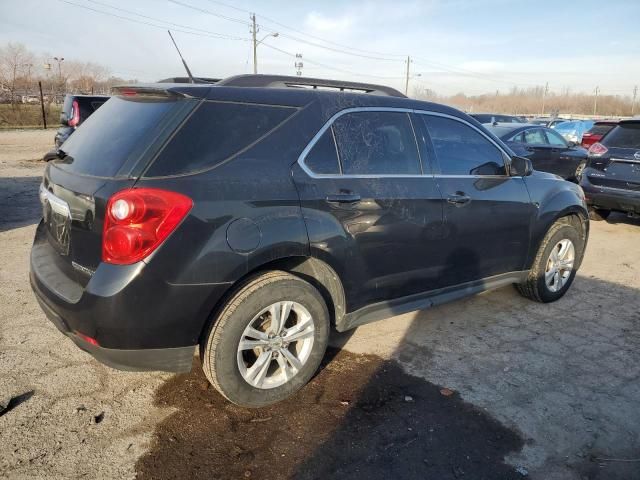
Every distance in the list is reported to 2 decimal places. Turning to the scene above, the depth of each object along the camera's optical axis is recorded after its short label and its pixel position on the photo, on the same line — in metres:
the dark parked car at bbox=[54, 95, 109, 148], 11.43
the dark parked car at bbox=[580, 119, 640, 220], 7.06
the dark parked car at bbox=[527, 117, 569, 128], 25.35
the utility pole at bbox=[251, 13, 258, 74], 40.31
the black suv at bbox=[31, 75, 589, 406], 2.39
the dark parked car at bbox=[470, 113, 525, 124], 15.34
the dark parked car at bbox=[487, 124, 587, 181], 9.37
